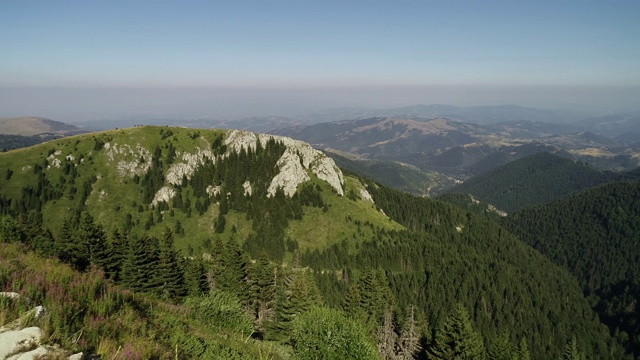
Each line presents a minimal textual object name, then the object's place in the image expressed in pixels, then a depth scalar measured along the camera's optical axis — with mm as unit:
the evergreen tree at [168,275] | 67500
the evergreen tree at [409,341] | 72419
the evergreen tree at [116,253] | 65750
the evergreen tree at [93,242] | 63288
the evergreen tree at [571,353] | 88688
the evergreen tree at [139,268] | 63406
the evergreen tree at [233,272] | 73812
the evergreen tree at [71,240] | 62178
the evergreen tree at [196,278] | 72000
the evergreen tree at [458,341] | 65438
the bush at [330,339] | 32938
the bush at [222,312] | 31828
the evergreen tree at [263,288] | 78188
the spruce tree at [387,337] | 75938
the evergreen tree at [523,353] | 77944
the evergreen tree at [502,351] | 69875
